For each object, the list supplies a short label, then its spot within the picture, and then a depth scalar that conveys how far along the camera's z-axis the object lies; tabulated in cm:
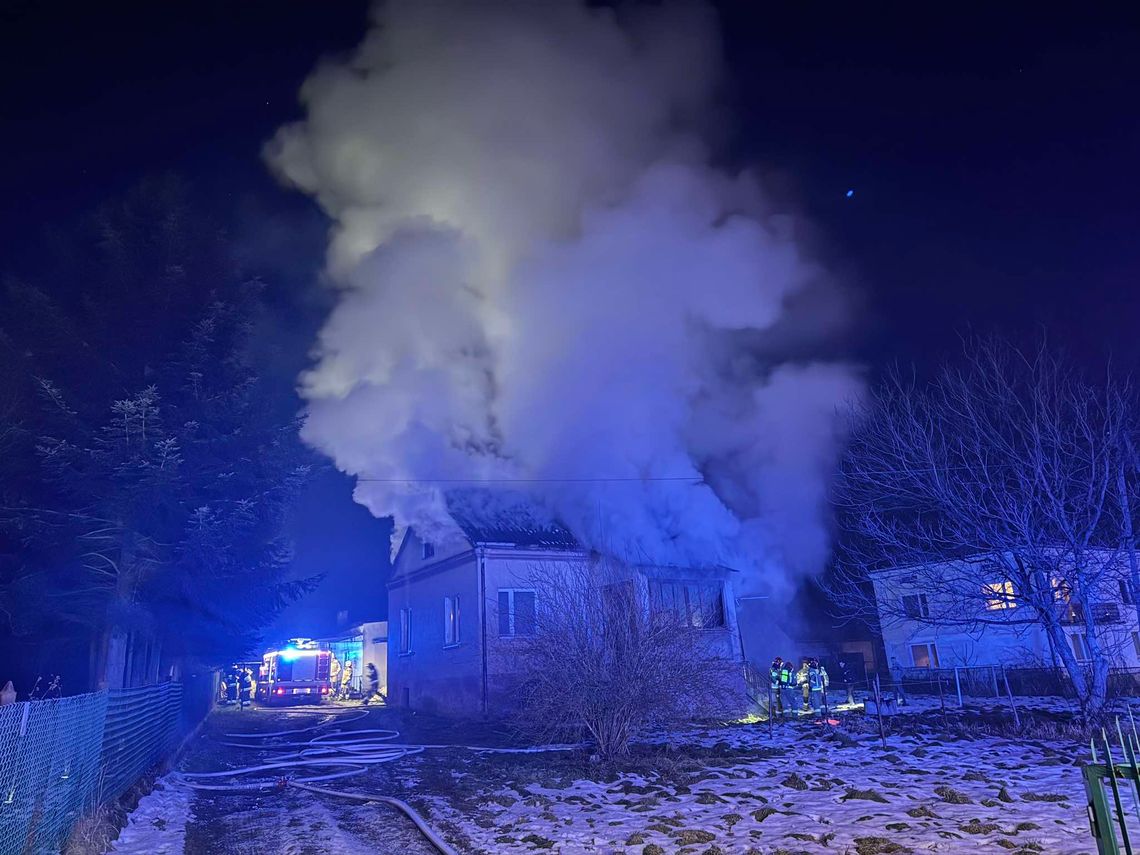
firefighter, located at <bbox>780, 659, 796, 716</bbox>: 1970
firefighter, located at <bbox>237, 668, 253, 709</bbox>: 3556
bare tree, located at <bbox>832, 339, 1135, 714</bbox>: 1424
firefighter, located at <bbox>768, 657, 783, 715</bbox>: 1903
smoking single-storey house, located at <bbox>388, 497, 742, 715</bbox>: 2053
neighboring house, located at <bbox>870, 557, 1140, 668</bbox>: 1534
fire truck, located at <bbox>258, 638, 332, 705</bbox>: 3547
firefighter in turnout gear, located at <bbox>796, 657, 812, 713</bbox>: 1988
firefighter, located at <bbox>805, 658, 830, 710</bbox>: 1971
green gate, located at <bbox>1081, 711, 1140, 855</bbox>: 320
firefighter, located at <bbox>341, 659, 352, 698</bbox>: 3775
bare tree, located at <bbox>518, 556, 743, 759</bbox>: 1270
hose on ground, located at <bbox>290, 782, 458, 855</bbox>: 752
